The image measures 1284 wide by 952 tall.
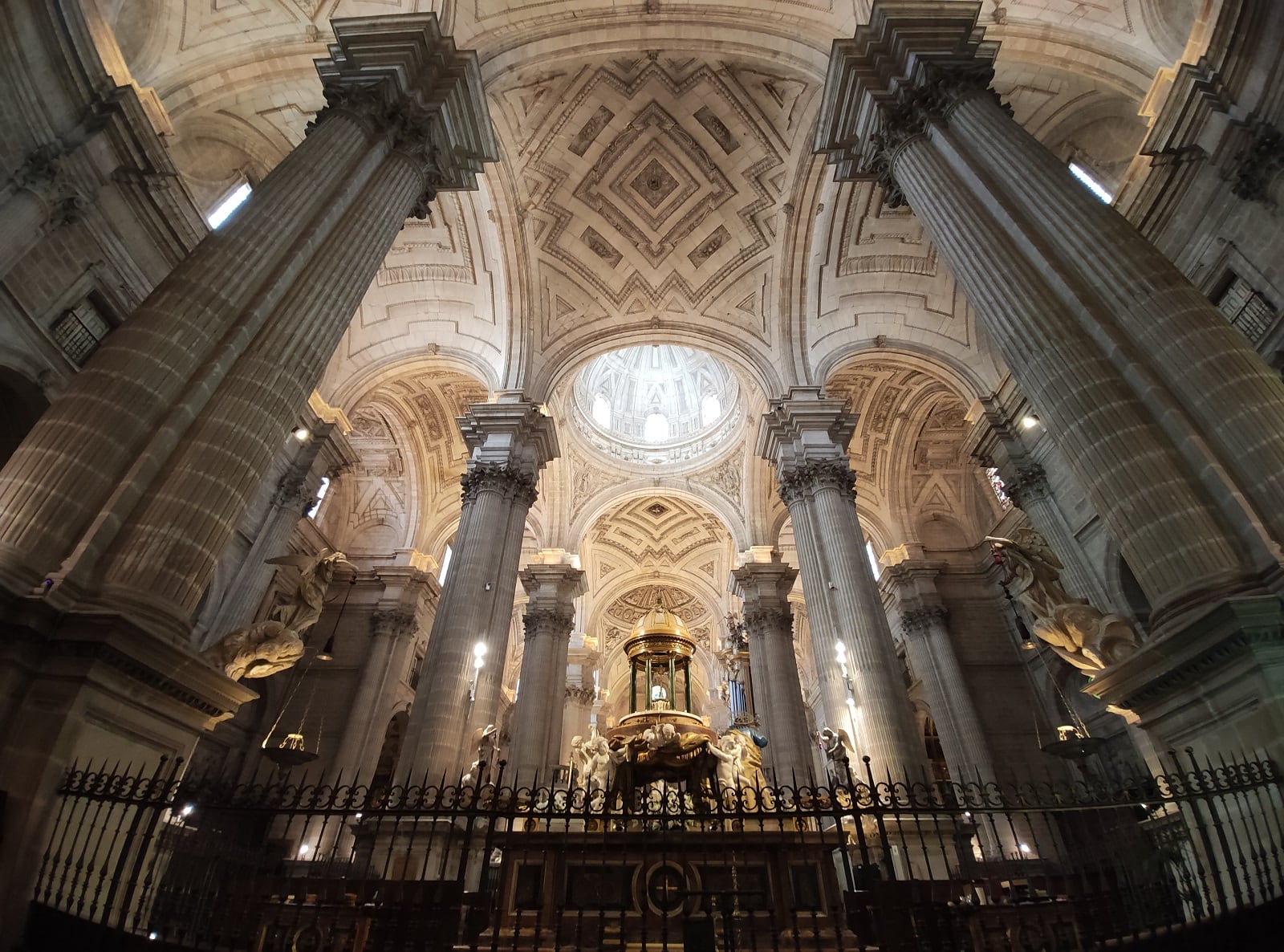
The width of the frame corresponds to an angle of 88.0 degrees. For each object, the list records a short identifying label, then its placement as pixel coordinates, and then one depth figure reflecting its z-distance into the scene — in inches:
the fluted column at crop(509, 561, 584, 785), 636.7
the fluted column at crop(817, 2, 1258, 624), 201.3
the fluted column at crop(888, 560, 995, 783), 647.8
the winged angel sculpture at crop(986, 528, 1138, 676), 218.1
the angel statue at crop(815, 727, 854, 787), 397.7
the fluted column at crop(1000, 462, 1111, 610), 462.9
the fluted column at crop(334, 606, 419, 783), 679.7
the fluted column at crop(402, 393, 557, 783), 411.8
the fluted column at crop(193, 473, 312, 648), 501.4
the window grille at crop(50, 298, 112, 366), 381.7
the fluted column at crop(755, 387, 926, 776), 431.8
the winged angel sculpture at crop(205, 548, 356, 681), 224.1
